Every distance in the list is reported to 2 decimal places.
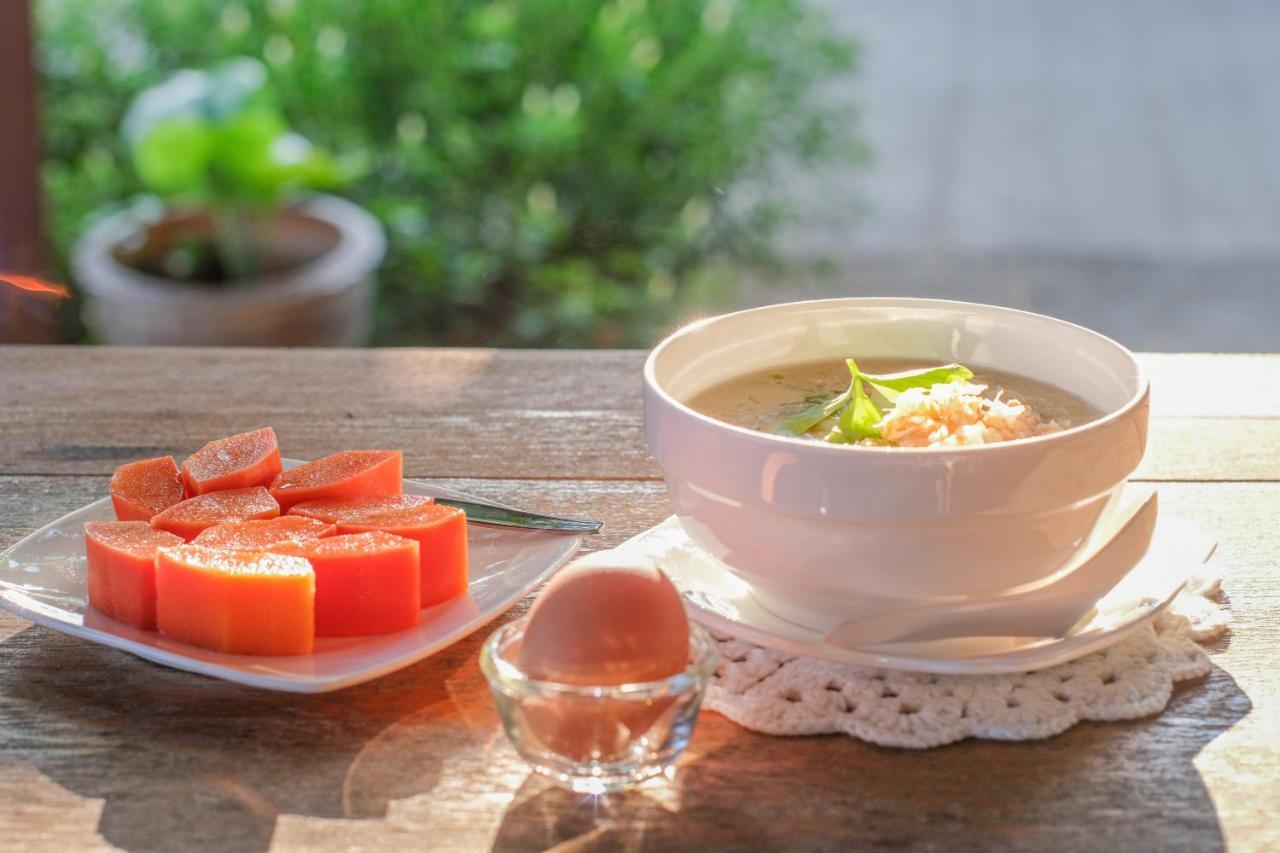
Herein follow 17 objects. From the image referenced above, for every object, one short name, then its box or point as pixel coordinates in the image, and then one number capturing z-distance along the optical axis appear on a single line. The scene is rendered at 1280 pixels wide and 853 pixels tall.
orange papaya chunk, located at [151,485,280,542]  0.81
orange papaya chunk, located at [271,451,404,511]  0.84
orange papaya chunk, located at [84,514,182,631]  0.78
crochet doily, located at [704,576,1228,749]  0.75
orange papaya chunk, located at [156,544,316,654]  0.76
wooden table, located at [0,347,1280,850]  0.71
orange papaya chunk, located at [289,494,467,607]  0.81
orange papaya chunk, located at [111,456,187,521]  0.84
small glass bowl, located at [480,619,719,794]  0.71
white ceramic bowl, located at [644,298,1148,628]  0.75
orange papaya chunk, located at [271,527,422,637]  0.78
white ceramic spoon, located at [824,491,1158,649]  0.77
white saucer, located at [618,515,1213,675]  0.76
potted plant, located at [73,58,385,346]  3.09
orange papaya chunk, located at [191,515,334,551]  0.79
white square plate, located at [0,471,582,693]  0.76
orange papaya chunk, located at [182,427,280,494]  0.84
